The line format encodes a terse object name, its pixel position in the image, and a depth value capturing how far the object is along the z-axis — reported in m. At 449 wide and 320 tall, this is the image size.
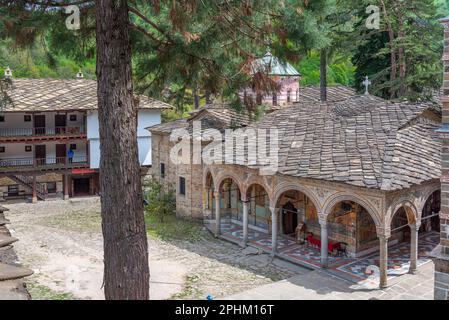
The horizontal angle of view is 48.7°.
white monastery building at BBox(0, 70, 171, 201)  28.61
